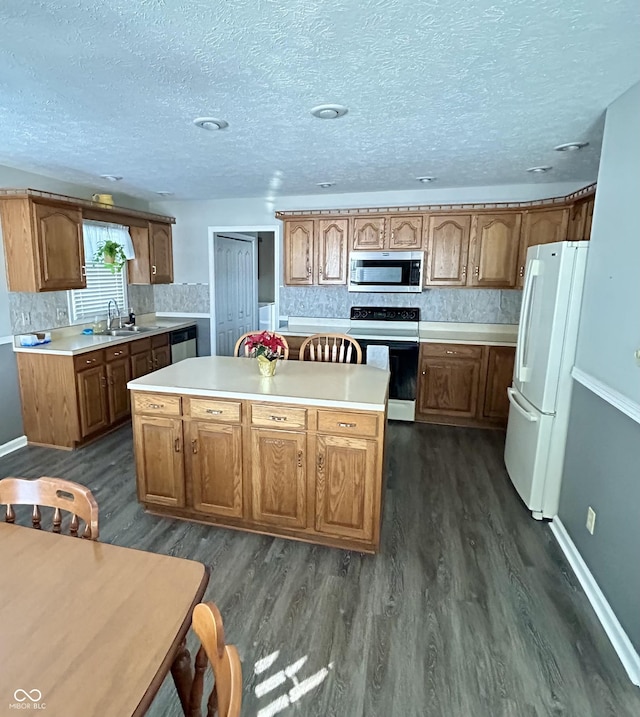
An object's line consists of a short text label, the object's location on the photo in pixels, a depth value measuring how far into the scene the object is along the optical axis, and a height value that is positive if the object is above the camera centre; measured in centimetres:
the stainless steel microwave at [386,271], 455 +9
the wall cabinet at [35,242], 356 +24
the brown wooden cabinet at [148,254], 512 +24
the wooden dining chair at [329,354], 330 -59
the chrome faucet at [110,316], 479 -47
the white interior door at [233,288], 574 -18
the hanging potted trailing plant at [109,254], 443 +20
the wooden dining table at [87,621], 82 -79
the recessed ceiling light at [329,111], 233 +91
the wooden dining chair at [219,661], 74 -69
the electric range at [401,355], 440 -75
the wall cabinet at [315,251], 474 +30
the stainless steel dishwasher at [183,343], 520 -84
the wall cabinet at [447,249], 442 +33
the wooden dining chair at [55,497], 136 -72
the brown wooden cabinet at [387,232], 453 +50
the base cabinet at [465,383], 430 -102
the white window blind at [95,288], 443 -16
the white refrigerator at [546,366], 254 -52
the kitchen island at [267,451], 234 -99
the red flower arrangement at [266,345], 269 -42
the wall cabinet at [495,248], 430 +34
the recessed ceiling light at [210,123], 252 +90
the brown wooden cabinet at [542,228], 411 +53
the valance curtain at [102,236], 440 +39
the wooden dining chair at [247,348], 299 -52
